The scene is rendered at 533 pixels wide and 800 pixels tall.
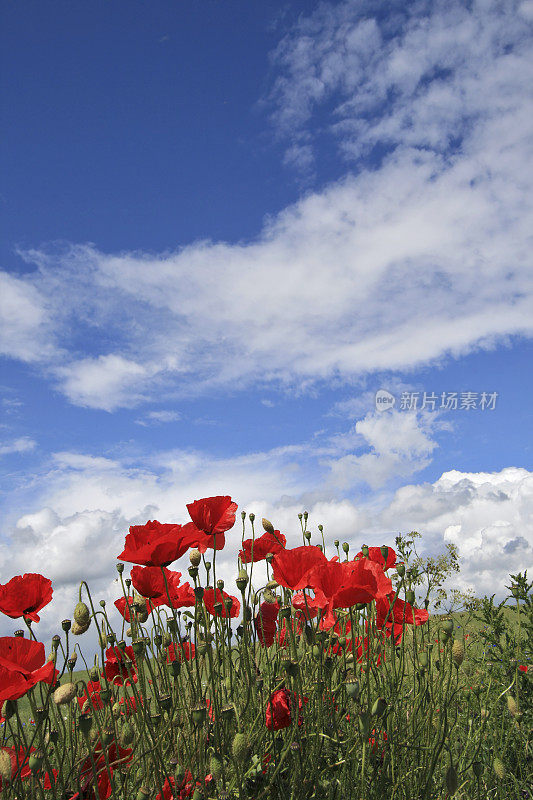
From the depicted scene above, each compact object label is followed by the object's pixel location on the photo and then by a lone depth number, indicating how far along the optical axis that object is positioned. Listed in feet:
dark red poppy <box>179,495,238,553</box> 2.31
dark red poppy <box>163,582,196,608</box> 2.58
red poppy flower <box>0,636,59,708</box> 1.98
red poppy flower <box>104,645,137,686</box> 2.57
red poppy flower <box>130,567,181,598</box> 2.33
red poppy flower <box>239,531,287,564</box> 2.82
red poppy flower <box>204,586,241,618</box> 2.52
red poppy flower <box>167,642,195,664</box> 2.88
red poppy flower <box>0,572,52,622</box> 2.29
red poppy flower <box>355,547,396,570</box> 2.71
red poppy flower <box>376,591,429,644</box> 2.57
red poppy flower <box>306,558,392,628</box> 2.21
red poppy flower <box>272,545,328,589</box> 2.35
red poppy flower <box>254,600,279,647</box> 2.66
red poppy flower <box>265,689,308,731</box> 2.07
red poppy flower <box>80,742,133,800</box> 2.10
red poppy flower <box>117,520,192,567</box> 2.12
